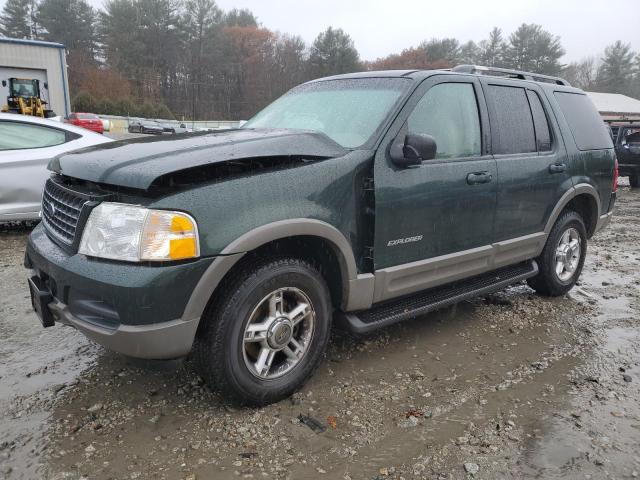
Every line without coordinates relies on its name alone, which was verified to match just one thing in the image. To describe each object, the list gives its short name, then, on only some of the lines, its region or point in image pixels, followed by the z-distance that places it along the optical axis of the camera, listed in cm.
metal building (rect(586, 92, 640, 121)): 4286
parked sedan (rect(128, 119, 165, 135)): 3622
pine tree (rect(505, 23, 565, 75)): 6906
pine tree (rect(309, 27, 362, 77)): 6269
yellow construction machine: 2359
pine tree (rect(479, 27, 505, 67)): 7362
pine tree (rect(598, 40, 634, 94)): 7675
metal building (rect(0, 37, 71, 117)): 3319
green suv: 238
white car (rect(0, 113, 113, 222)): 594
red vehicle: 2882
